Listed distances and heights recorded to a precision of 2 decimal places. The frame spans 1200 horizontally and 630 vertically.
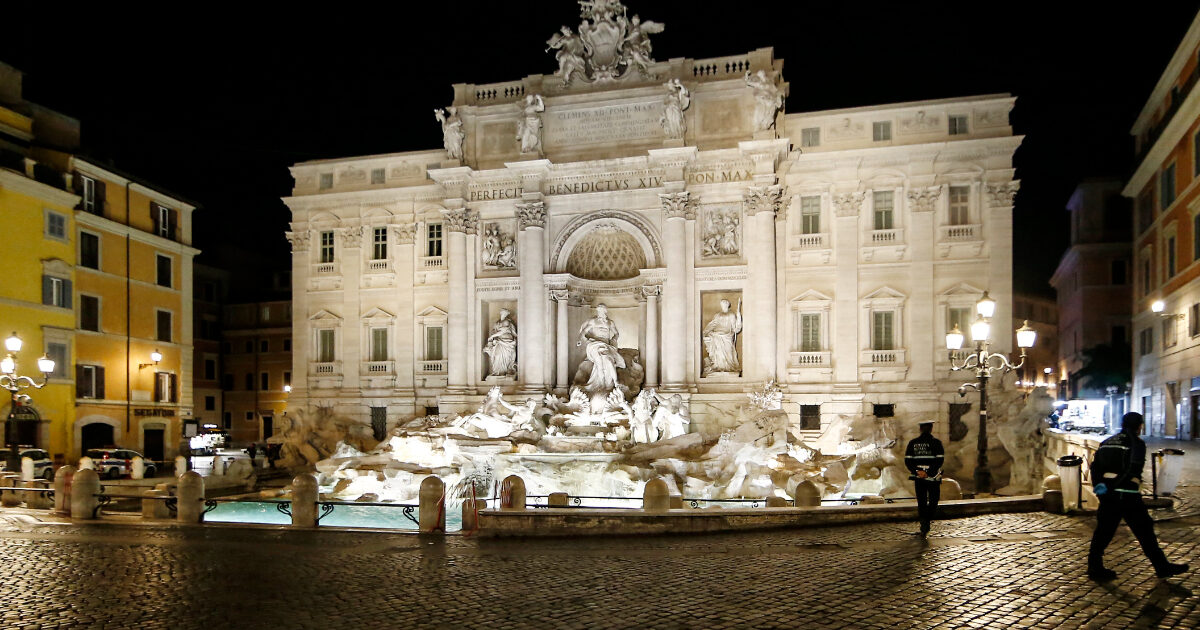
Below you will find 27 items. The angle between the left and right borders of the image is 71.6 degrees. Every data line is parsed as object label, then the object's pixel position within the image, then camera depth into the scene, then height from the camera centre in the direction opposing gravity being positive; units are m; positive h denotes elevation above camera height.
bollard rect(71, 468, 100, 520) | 17.44 -3.01
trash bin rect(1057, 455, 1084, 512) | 14.24 -2.31
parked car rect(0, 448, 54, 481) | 26.05 -3.53
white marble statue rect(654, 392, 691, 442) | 27.30 -2.27
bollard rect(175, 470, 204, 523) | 16.66 -2.97
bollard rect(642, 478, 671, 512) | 15.16 -2.69
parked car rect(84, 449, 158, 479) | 29.02 -3.85
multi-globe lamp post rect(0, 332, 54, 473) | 22.61 -0.71
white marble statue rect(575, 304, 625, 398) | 29.89 -0.05
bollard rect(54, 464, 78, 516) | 18.47 -3.11
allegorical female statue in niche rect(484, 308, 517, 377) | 32.62 +0.12
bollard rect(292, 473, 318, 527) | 15.69 -2.84
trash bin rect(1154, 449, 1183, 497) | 13.11 -1.96
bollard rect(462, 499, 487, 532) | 14.74 -2.92
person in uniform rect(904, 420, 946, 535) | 12.66 -1.87
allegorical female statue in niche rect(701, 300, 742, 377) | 30.30 +0.35
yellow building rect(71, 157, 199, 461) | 34.62 +1.72
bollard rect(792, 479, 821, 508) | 15.20 -2.67
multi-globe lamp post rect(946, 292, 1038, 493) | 16.89 +0.07
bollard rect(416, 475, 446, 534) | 14.78 -2.77
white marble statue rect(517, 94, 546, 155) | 31.94 +8.67
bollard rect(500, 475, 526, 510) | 15.50 -2.67
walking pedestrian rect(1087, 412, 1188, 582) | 9.09 -1.67
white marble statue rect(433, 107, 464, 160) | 33.41 +8.79
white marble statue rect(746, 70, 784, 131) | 29.58 +8.92
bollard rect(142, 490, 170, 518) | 17.53 -3.27
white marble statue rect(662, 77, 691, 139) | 30.53 +8.78
